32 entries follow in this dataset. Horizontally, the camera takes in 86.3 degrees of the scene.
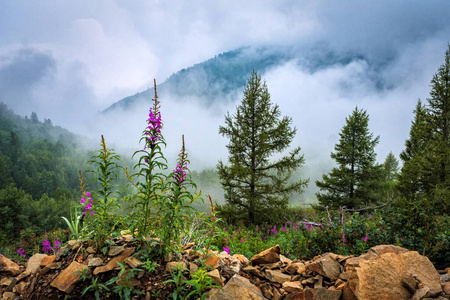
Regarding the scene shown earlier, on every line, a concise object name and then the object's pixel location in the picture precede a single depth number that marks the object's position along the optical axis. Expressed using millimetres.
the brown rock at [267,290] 3291
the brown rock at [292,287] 3271
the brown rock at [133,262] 3217
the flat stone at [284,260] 4028
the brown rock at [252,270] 3638
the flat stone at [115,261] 3251
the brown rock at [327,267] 3455
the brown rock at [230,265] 3523
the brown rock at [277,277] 3477
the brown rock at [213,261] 3478
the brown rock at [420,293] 2779
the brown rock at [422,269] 3041
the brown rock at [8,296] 3441
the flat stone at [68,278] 3129
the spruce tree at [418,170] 14354
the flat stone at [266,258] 4000
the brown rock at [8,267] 3891
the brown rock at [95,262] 3349
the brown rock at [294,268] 3694
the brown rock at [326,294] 2981
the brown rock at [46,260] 3697
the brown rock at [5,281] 3717
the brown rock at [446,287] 2949
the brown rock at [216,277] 3176
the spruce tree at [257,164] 12758
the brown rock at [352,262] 3403
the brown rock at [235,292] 2945
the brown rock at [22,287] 3469
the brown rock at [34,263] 3697
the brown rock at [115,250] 3468
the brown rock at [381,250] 3572
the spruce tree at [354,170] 16547
